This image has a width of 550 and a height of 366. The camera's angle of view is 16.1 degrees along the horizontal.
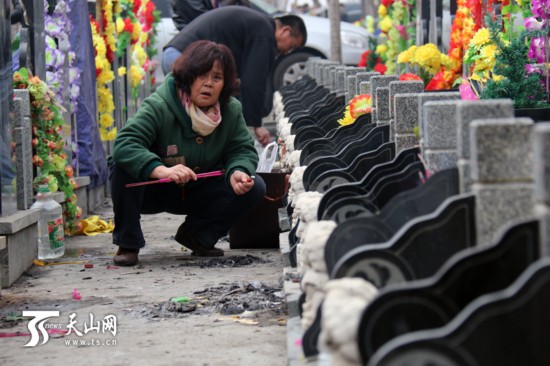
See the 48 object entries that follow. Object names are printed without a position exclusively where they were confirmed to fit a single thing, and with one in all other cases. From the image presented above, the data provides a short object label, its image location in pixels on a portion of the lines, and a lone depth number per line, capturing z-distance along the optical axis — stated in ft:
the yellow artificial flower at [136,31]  82.20
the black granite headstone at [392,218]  21.45
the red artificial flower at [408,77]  40.87
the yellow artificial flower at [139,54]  87.93
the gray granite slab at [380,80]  38.63
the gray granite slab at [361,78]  46.70
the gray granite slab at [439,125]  23.51
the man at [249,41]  57.41
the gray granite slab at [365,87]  43.50
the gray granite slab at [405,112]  29.61
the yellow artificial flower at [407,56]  48.76
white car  109.42
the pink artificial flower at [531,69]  33.76
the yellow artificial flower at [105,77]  63.79
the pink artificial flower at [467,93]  32.32
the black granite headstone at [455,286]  16.44
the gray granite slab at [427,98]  25.61
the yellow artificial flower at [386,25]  84.84
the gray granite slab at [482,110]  20.66
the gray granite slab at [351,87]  47.97
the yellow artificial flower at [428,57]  48.01
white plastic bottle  42.46
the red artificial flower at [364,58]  93.80
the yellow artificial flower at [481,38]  38.83
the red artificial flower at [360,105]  40.20
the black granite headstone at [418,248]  19.34
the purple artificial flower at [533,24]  36.87
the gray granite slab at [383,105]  34.29
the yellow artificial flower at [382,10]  87.69
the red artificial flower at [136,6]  86.58
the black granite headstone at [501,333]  15.22
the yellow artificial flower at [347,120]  40.69
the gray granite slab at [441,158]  23.95
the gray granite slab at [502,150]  18.34
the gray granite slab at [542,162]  15.54
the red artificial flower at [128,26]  80.36
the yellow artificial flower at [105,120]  63.79
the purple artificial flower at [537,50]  36.26
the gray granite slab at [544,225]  16.43
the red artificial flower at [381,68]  84.29
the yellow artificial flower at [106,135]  64.07
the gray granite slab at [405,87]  32.49
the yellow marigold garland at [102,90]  63.55
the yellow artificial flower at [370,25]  116.55
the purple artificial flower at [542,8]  36.22
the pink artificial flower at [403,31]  82.78
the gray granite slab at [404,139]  29.63
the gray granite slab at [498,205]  18.87
